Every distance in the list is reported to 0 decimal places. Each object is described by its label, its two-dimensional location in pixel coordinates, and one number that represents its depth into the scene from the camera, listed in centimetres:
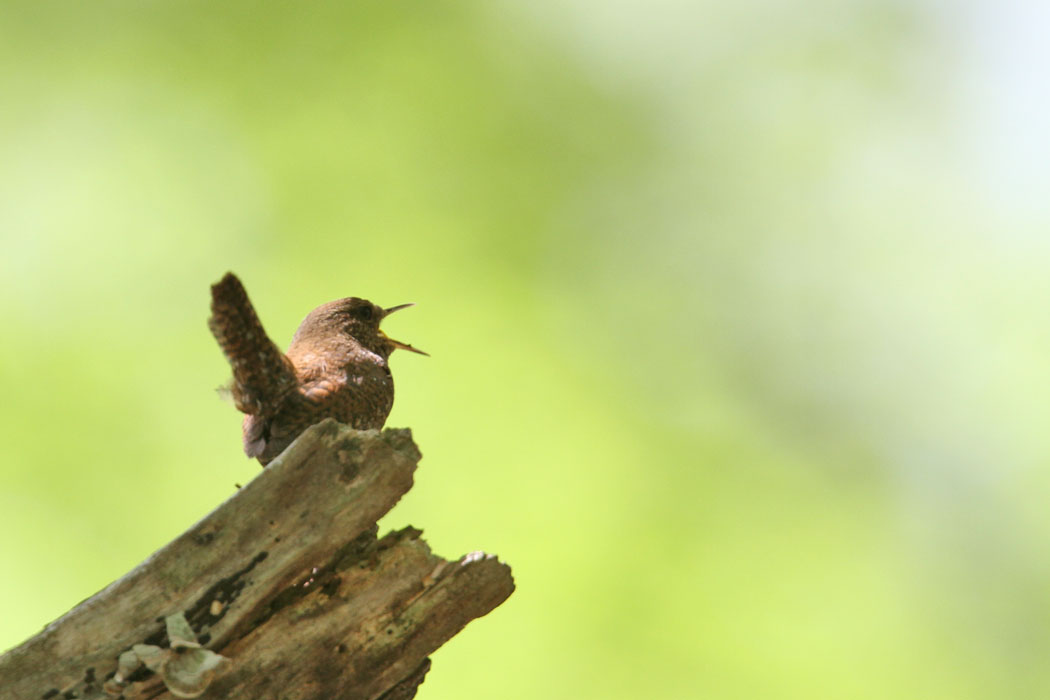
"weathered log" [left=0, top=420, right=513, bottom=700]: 411
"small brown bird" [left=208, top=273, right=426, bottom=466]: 451
